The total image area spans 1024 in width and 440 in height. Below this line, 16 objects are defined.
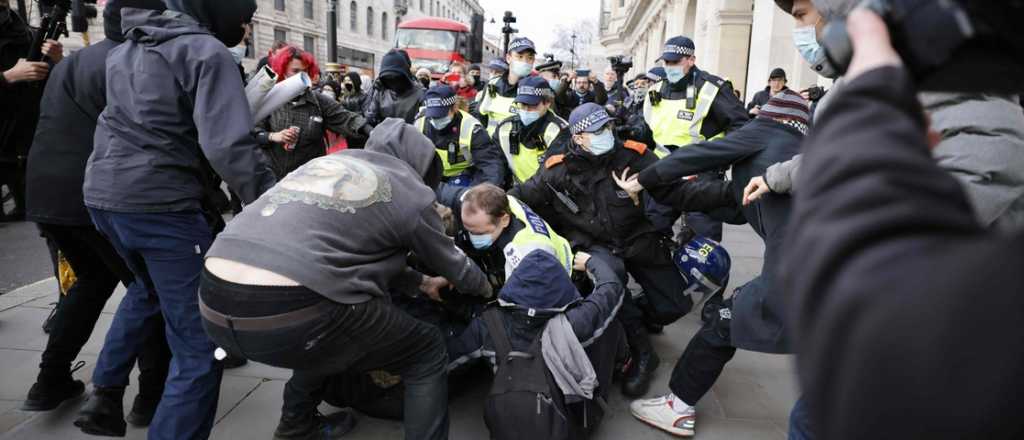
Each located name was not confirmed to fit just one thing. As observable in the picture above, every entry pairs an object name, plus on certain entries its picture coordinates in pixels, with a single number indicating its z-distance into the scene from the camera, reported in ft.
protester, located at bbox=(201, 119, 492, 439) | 6.57
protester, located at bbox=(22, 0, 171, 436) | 9.16
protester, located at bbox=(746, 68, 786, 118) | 28.60
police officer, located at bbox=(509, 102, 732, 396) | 11.84
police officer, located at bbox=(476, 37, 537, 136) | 21.62
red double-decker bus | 61.62
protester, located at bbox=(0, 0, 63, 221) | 13.09
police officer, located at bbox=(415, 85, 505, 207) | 15.98
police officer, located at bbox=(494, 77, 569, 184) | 15.80
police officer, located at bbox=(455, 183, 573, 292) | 9.87
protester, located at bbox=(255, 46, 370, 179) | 14.34
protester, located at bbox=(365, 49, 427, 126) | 20.07
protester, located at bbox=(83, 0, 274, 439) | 7.62
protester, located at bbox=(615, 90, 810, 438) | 7.30
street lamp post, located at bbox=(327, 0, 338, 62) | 33.63
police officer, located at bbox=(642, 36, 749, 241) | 16.89
